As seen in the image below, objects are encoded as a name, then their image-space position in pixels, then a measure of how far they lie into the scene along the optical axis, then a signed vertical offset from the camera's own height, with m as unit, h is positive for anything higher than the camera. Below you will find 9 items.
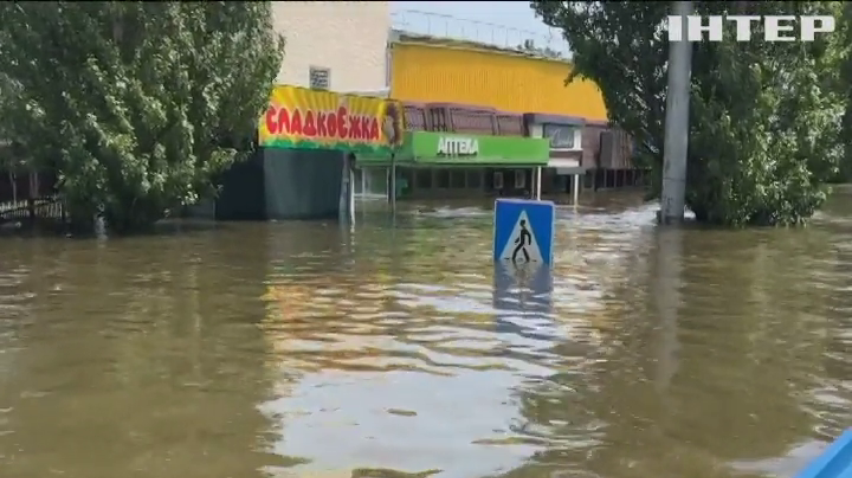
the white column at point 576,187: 36.72 -0.49
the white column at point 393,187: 27.30 -0.39
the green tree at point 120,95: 18.06 +1.25
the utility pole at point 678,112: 22.80 +1.22
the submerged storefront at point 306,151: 21.94 +0.43
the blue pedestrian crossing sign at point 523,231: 13.29 -0.72
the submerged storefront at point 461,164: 25.84 +0.20
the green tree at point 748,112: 22.16 +1.21
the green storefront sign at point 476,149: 25.89 +0.57
